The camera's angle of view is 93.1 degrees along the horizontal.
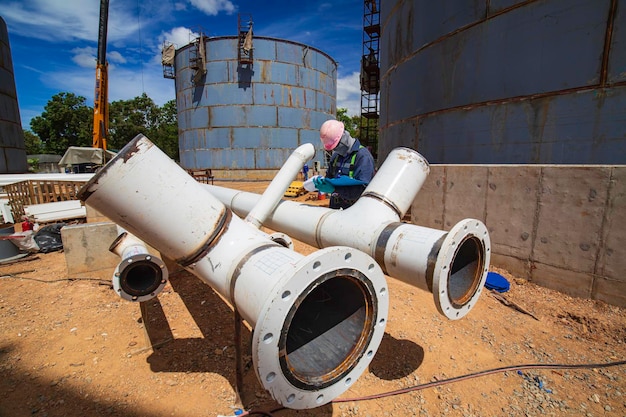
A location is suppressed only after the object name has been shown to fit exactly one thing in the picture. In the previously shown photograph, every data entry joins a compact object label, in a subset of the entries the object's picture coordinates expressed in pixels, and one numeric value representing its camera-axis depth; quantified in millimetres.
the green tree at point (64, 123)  32438
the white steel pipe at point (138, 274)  2242
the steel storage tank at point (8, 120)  13570
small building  31484
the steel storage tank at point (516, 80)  3793
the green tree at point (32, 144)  44094
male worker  3191
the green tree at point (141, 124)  36438
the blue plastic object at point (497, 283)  3744
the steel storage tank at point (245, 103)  18203
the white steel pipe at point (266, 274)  1263
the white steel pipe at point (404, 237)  1836
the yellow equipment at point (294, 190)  12035
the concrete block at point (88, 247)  4512
